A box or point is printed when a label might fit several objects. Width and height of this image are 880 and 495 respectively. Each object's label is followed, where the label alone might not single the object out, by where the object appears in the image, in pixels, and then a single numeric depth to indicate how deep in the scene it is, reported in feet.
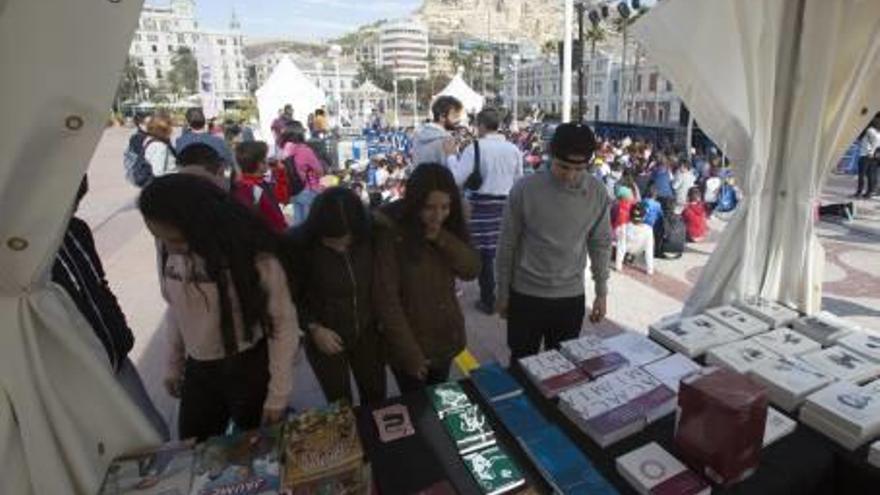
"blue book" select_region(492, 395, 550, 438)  5.47
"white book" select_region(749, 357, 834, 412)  5.91
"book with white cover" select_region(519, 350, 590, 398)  6.19
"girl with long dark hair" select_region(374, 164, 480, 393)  6.76
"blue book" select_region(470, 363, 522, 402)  6.06
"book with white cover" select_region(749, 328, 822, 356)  6.98
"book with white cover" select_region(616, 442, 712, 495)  4.64
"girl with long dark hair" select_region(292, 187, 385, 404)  6.25
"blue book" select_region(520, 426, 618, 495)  4.68
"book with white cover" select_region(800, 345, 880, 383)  6.35
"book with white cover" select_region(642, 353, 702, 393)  6.26
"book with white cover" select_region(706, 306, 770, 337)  7.65
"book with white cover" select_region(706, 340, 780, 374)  6.59
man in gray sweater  7.89
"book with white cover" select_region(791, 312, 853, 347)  7.37
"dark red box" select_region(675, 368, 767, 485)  4.58
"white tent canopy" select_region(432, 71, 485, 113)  52.09
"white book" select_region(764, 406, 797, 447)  5.38
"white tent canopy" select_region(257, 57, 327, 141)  40.55
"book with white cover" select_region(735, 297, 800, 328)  8.06
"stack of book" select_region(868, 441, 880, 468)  5.04
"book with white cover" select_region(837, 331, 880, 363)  6.84
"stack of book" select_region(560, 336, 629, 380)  6.55
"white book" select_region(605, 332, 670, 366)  6.81
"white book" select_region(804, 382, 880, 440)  5.32
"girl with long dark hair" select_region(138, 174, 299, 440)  5.20
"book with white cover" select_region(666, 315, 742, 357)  7.12
